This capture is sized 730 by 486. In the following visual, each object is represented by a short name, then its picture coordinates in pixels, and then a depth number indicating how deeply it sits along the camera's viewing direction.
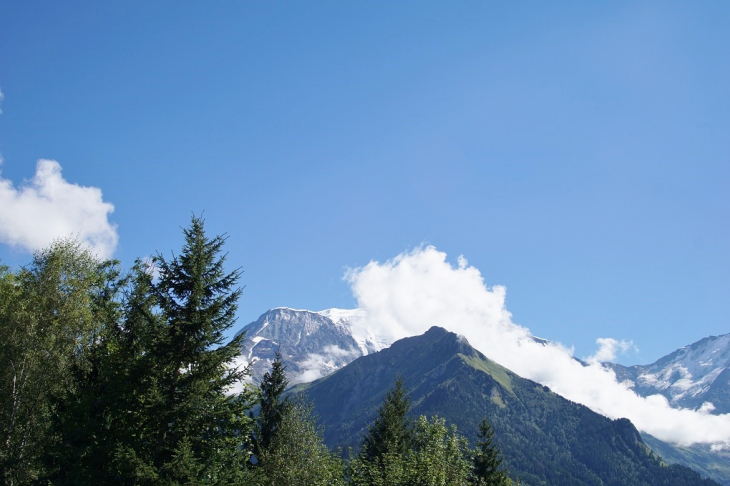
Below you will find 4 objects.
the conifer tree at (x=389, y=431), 46.50
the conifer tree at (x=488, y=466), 46.54
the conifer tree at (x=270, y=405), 38.00
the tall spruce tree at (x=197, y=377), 21.67
